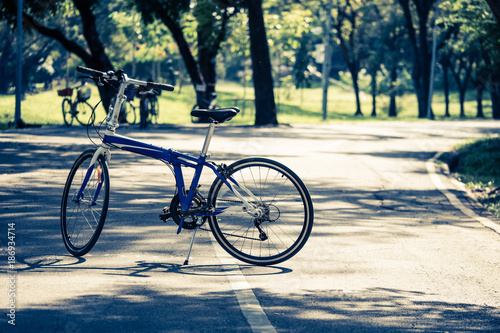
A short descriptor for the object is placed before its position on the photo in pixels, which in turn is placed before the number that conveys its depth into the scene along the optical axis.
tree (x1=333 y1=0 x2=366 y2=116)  54.16
